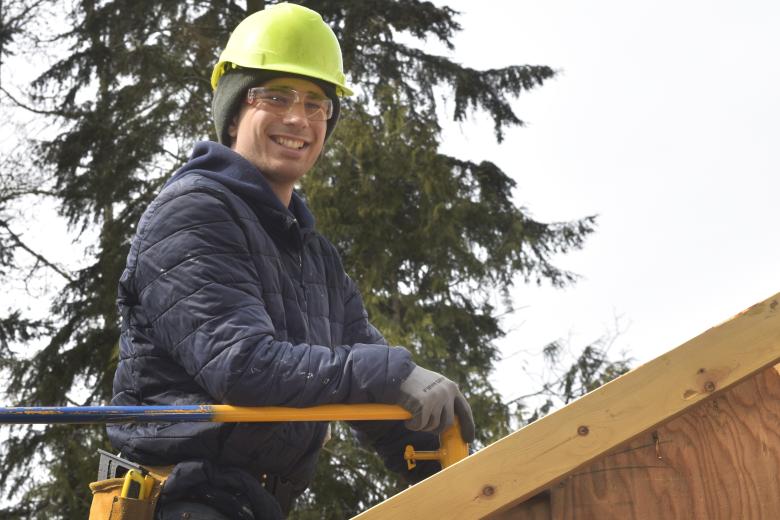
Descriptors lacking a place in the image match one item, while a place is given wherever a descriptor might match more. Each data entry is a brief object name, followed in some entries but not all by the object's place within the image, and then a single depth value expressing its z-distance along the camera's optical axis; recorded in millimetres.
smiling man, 2879
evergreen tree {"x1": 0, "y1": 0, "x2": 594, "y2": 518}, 13328
